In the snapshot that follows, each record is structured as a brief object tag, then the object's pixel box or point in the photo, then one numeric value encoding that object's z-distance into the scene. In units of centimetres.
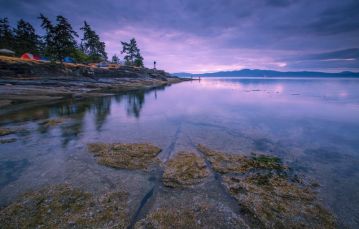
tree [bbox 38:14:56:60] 5238
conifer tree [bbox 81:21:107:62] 8906
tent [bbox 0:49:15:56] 5386
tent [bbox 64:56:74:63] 7704
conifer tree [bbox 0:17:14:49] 7062
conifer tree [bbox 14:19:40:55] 7256
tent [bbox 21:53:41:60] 6039
